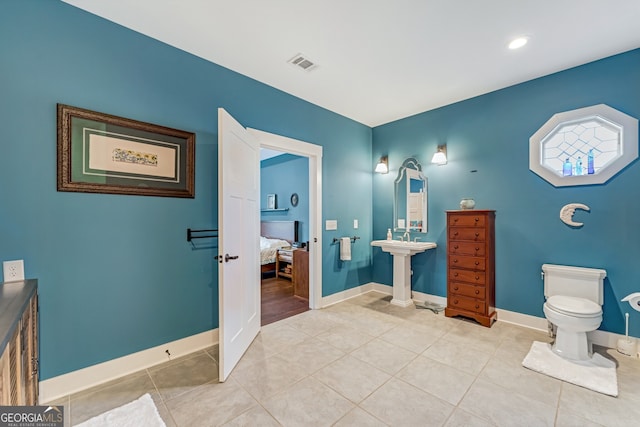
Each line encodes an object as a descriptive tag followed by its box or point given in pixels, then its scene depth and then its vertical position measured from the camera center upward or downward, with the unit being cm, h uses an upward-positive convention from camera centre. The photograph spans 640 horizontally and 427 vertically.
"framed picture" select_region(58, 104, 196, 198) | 193 +46
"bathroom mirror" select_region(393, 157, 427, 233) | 394 +21
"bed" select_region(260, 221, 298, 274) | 541 -60
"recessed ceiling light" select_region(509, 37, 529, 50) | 231 +152
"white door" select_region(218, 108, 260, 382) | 210 -25
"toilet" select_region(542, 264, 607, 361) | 224 -83
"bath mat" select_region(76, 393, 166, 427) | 161 -130
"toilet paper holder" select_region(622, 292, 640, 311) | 231 -77
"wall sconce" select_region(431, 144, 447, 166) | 368 +79
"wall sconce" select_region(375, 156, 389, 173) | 432 +78
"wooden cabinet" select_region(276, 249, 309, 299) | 411 -96
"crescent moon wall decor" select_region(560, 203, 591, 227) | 272 +1
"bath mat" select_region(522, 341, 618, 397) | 198 -129
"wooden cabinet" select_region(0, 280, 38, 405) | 97 -59
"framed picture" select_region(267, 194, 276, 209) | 646 +28
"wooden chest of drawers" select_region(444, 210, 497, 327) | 306 -63
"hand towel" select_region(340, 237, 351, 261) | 397 -55
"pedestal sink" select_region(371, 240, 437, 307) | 369 -82
